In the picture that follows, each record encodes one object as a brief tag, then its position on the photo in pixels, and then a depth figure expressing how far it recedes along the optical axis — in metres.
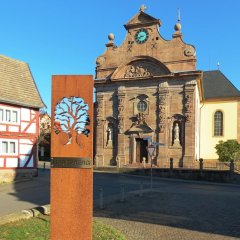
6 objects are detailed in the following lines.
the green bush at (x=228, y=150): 27.89
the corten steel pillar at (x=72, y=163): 4.97
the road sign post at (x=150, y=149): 16.39
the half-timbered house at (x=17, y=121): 17.56
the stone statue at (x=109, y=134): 29.09
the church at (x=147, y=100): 26.76
